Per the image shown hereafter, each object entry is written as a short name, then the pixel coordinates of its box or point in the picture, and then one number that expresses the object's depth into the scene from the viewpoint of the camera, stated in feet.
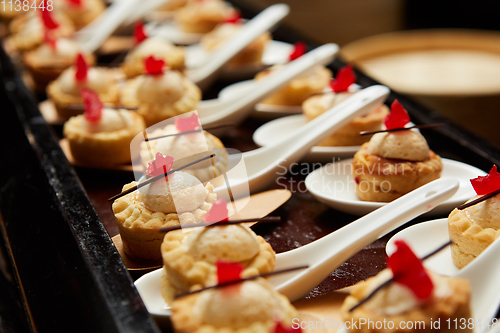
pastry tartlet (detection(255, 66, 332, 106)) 2.04
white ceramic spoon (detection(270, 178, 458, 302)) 1.39
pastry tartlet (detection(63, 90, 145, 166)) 1.80
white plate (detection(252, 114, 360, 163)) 1.77
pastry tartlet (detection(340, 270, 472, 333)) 1.25
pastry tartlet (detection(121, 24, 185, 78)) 2.19
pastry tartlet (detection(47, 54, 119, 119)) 2.04
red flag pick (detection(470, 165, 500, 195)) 1.44
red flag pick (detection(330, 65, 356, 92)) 1.86
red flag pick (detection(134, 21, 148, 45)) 2.23
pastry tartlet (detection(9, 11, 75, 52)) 2.48
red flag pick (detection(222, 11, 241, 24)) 2.52
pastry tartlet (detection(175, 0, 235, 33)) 2.77
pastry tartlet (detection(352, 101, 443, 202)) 1.61
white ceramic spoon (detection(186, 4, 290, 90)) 2.18
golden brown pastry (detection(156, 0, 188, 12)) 3.05
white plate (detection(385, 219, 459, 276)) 1.46
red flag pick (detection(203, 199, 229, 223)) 1.37
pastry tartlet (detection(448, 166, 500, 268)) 1.42
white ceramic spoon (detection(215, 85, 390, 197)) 1.69
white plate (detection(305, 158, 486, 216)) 1.57
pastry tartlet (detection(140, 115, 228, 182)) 1.52
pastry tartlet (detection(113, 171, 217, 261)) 1.47
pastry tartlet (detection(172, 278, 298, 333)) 1.26
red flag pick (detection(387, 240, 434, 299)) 1.25
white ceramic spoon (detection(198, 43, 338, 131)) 1.94
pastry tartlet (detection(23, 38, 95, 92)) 2.31
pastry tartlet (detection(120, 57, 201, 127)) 1.91
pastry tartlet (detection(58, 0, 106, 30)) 2.91
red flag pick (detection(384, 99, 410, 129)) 1.62
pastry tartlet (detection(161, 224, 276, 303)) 1.33
